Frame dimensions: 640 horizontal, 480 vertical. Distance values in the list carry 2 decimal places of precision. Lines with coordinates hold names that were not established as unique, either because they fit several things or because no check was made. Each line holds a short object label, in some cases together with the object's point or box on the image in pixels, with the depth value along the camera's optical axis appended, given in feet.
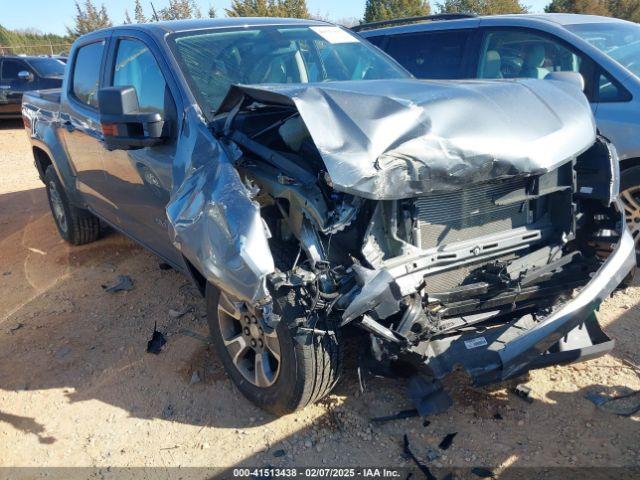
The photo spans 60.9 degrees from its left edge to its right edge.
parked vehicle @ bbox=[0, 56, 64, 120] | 42.01
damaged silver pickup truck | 7.62
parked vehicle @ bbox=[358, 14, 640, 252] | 13.01
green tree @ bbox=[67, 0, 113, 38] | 92.99
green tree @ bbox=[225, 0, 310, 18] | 79.66
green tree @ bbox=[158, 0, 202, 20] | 78.59
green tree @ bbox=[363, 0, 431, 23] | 75.15
